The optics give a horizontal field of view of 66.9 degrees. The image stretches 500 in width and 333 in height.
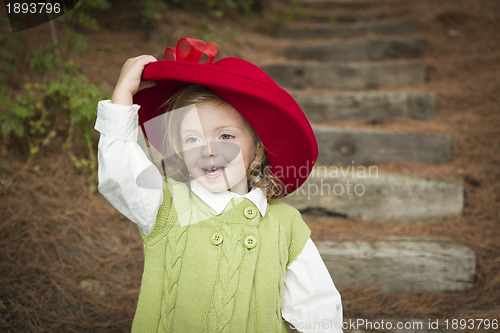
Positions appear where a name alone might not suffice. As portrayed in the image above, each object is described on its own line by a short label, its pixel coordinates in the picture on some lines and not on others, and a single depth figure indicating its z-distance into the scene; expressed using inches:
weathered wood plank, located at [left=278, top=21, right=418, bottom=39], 204.8
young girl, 49.9
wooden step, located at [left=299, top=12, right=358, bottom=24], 240.1
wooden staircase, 86.8
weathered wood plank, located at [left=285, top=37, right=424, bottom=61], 181.3
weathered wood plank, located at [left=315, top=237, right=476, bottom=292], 86.0
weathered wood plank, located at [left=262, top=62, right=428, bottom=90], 162.6
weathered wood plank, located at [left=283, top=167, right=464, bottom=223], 104.0
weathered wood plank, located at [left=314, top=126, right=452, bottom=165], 123.5
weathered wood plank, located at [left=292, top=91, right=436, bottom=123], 143.6
